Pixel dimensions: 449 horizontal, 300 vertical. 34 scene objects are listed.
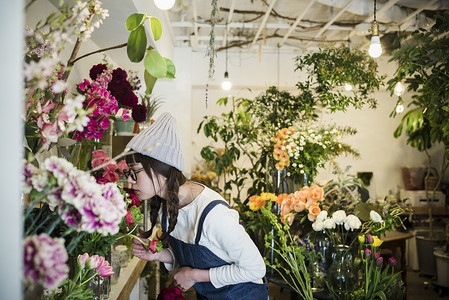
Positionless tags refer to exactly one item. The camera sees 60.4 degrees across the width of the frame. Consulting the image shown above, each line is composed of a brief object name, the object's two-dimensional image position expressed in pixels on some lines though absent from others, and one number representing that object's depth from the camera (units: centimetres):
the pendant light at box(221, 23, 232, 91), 523
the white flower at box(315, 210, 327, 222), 184
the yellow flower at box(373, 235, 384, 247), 180
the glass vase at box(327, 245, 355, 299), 181
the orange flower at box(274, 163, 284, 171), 227
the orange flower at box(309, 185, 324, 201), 194
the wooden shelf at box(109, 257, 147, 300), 167
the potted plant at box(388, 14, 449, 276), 246
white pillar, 50
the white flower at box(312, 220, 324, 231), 183
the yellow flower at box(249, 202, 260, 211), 217
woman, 142
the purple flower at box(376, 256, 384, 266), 172
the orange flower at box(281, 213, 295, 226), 190
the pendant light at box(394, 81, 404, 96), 401
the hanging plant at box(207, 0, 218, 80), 272
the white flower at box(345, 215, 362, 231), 179
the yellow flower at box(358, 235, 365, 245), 182
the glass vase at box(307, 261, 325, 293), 185
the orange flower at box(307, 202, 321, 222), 192
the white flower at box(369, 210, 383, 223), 179
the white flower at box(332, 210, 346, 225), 181
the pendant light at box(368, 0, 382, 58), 337
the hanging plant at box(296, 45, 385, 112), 253
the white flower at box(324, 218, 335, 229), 181
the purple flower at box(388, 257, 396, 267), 183
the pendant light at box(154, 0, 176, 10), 251
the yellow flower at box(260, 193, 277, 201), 209
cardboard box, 596
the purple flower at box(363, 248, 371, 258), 173
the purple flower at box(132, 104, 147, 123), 181
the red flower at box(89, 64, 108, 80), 154
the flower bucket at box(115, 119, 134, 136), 231
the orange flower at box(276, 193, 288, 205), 202
